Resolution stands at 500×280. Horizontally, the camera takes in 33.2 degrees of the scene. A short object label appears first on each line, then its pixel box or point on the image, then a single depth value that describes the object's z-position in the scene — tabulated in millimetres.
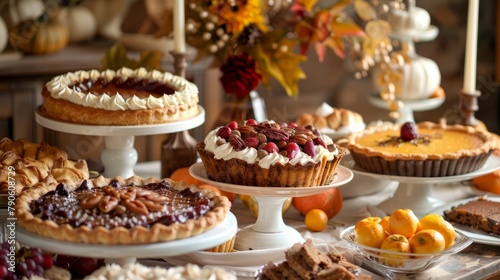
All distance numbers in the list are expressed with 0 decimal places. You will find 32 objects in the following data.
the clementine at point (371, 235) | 1883
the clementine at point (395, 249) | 1845
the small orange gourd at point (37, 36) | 3879
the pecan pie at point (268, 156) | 1906
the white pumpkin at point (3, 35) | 3783
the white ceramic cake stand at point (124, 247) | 1565
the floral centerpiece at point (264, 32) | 2584
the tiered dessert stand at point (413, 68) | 3023
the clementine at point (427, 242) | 1845
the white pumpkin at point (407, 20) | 3018
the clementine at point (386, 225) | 1927
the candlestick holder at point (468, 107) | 2768
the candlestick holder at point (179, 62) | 2523
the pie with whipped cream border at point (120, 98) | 2129
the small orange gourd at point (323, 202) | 2250
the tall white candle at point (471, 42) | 2676
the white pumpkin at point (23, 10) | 4000
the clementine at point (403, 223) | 1897
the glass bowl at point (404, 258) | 1847
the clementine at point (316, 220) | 2184
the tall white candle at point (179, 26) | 2486
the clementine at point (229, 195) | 2322
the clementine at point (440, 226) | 1905
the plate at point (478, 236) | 2074
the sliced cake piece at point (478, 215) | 2127
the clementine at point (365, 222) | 1916
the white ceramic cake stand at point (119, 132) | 2117
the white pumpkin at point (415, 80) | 3037
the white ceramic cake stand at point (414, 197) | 2346
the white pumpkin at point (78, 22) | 4160
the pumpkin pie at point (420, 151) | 2258
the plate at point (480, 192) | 2509
